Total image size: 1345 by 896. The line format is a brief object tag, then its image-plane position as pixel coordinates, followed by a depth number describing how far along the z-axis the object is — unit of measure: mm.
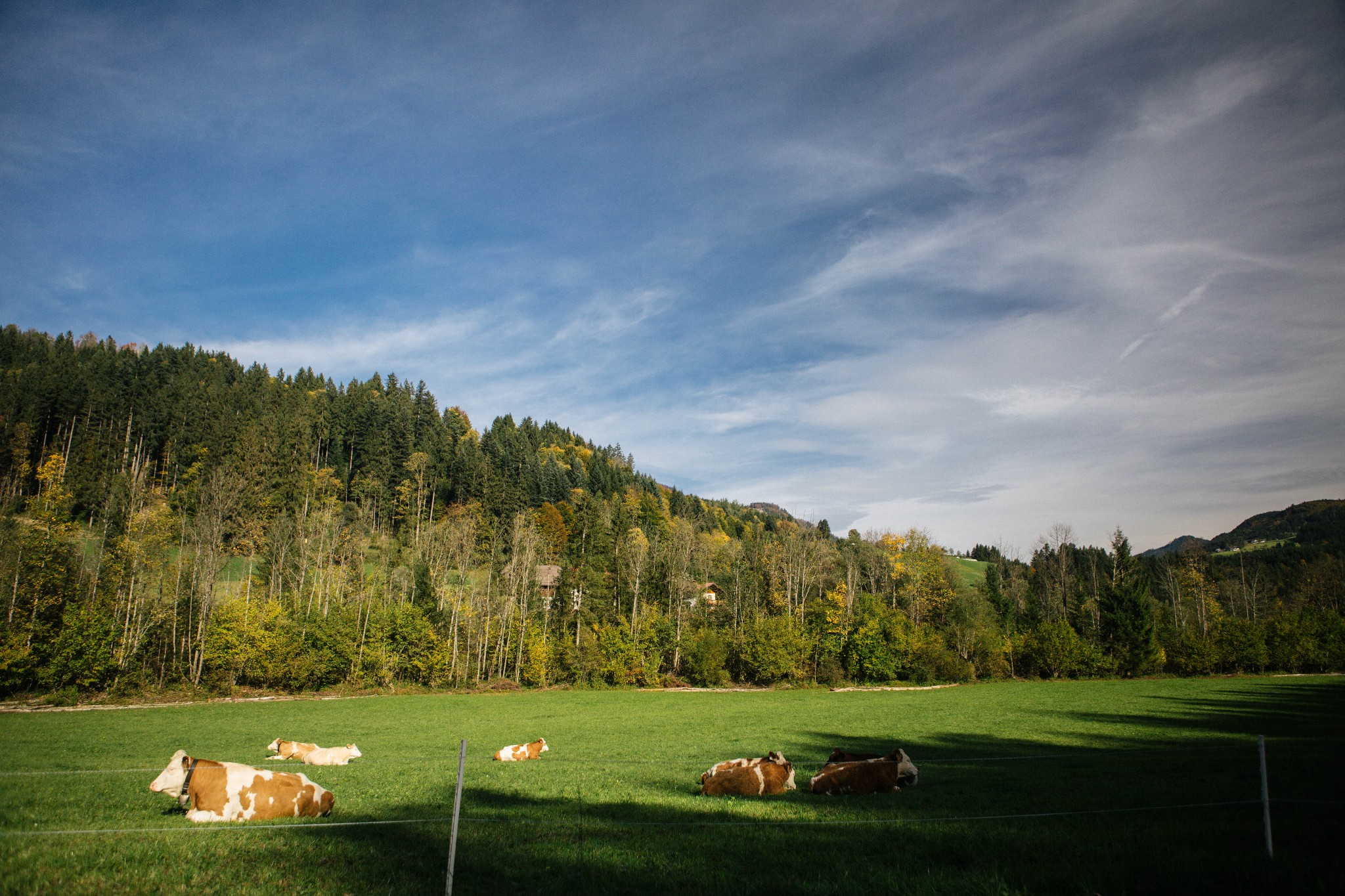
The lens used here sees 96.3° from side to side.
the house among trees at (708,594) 72938
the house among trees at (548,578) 72988
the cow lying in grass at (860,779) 13031
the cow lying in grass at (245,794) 10414
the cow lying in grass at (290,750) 19375
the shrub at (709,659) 58031
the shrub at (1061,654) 59219
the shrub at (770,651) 57625
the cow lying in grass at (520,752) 20484
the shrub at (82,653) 38031
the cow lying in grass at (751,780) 12914
